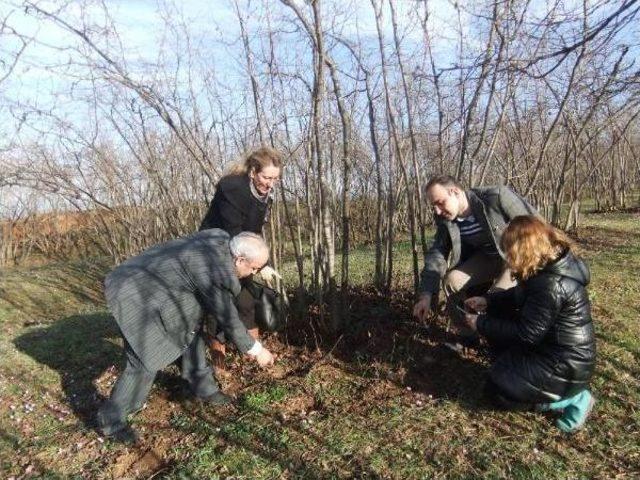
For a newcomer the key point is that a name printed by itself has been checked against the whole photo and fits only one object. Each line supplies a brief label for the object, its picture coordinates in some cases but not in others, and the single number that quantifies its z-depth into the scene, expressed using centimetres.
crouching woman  263
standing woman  327
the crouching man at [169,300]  282
